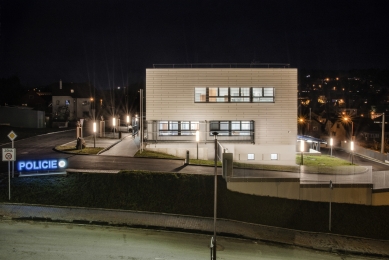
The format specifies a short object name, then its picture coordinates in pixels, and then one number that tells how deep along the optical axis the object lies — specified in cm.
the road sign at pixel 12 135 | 1802
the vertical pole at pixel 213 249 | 1117
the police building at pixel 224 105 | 3169
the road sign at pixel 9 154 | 1773
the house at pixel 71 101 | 6629
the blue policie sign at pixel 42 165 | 1972
